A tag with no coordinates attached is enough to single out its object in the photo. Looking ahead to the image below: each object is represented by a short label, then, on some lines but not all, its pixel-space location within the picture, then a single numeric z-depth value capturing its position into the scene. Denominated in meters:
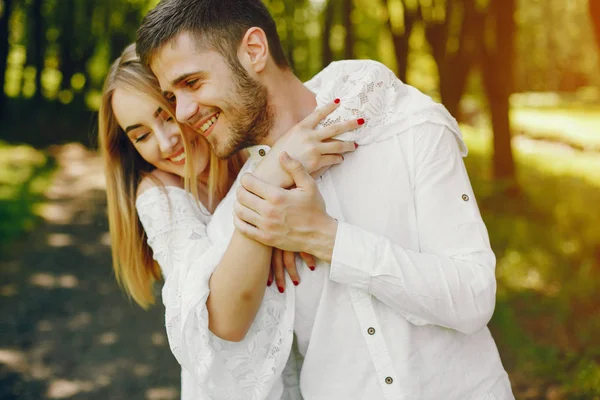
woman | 2.05
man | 1.93
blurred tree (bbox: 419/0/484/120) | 11.29
